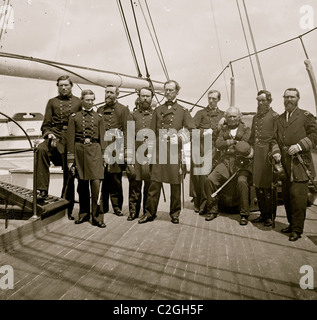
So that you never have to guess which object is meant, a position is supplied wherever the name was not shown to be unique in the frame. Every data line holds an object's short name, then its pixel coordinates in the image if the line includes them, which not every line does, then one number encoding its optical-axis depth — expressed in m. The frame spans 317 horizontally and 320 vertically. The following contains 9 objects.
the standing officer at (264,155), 5.30
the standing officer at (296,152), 4.58
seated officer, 5.64
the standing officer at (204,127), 6.23
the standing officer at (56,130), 5.29
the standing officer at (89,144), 5.22
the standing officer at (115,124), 5.88
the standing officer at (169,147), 5.50
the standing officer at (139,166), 5.75
